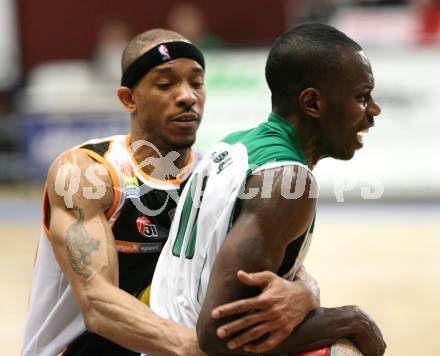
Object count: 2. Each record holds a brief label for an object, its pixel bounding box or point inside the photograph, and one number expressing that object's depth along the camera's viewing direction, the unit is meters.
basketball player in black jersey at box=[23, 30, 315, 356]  6.90
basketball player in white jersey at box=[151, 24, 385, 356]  5.40
